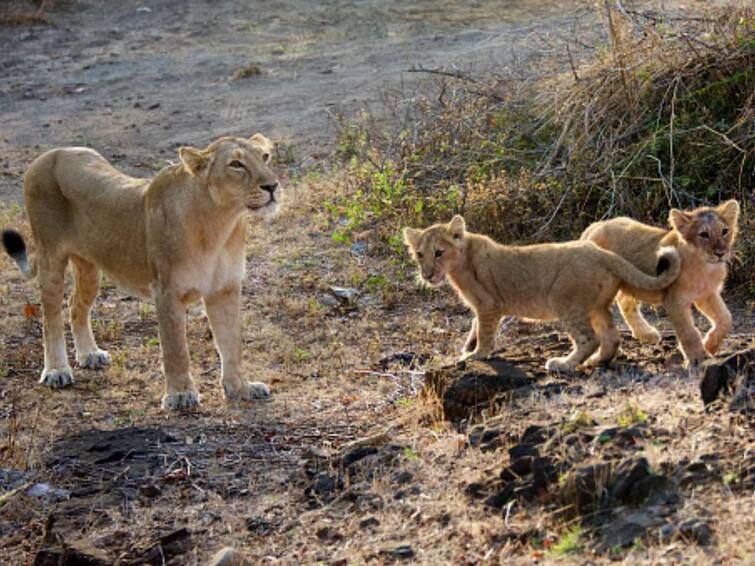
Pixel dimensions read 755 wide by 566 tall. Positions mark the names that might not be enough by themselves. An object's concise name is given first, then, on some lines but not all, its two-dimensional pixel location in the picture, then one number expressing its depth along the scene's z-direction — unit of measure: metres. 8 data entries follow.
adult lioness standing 16.30
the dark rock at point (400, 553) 11.47
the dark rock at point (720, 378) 12.64
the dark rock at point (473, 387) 14.37
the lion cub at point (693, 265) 14.62
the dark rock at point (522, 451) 12.26
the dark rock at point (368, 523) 12.26
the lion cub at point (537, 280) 14.99
